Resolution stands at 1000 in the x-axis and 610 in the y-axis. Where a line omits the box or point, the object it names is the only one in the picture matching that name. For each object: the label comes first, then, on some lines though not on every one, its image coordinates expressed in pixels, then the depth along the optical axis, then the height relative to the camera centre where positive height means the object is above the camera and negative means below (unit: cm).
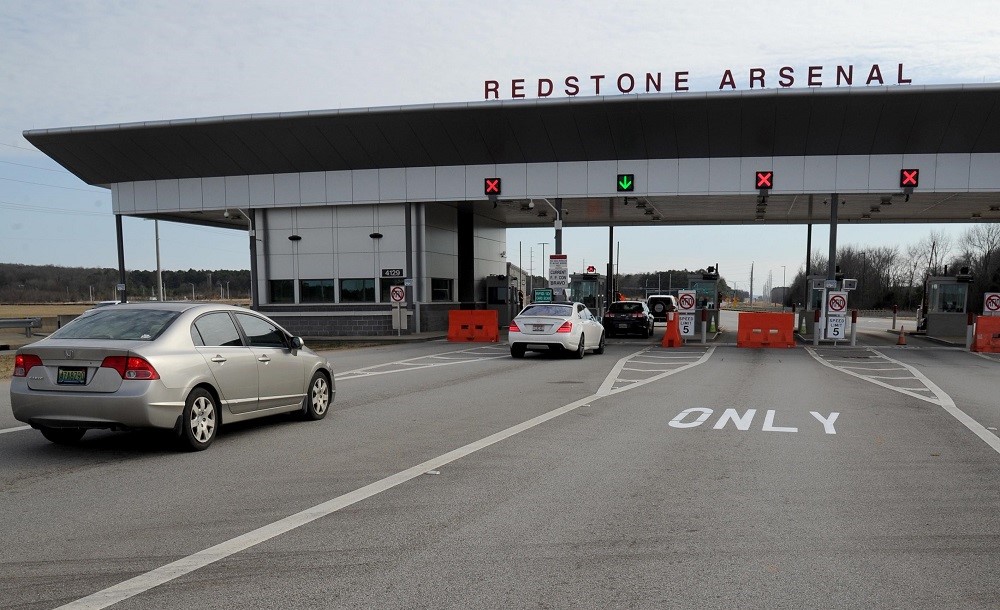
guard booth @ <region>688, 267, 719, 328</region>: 3709 -75
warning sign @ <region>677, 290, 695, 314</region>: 2516 -100
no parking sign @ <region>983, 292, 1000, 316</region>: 2559 -116
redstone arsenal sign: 2473 +677
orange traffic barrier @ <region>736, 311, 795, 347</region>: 2481 -204
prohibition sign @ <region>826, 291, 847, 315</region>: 2430 -105
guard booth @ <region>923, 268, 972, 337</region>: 3053 -149
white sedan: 1847 -150
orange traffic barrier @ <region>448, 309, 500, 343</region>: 2675 -202
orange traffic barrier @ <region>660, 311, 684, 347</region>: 2473 -214
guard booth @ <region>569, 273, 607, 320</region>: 3753 -87
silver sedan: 683 -101
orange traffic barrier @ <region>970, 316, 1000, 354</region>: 2300 -202
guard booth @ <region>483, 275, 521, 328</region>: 3697 -115
